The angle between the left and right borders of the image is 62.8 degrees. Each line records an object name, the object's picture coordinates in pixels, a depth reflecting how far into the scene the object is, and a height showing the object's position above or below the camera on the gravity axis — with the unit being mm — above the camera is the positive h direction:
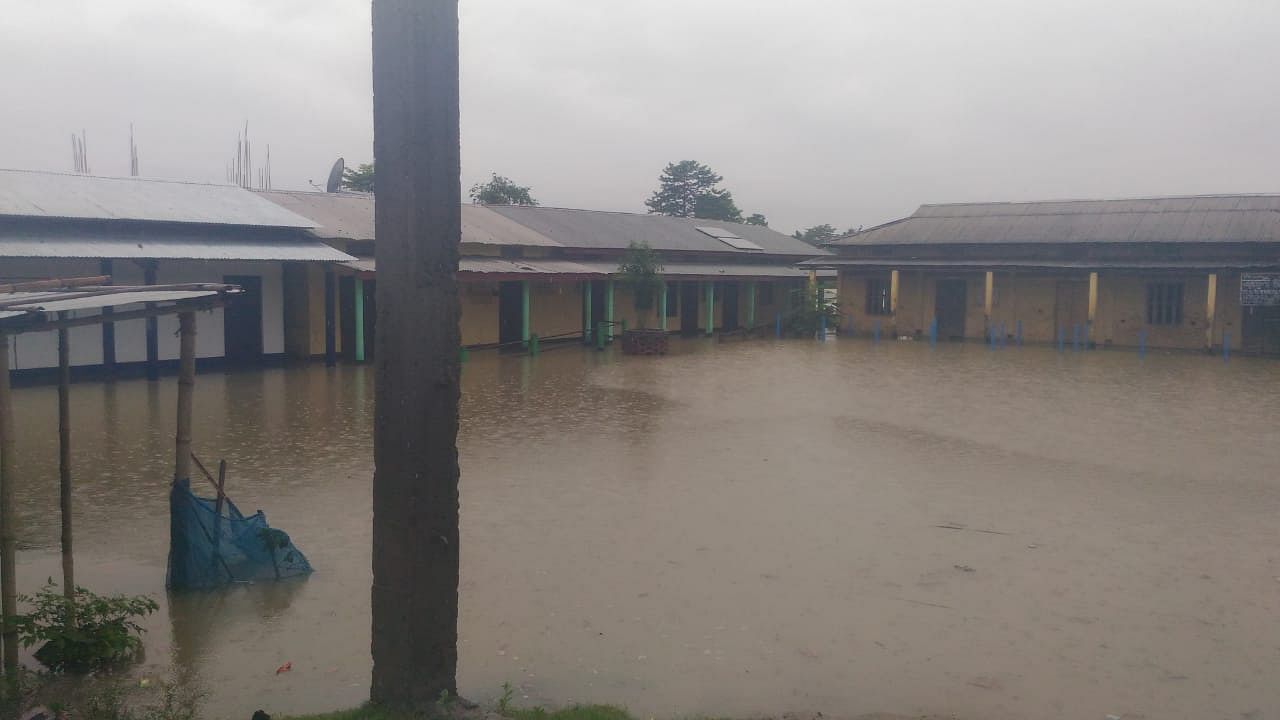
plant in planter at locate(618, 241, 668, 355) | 26984 +267
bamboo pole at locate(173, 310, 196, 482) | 6570 -692
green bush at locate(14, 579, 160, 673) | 5461 -1853
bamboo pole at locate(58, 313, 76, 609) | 5766 -1040
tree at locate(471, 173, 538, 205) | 45875 +4013
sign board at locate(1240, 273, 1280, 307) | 24969 -65
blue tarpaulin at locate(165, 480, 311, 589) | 6809 -1792
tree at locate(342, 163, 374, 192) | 42591 +4205
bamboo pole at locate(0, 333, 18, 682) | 5203 -1265
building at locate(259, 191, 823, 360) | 21703 +233
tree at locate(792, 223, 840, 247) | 74188 +3728
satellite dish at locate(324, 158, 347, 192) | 26797 +2703
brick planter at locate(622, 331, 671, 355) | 24422 -1385
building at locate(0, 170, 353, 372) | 16406 +514
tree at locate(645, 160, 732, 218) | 58625 +5433
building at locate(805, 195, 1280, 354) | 26438 +358
